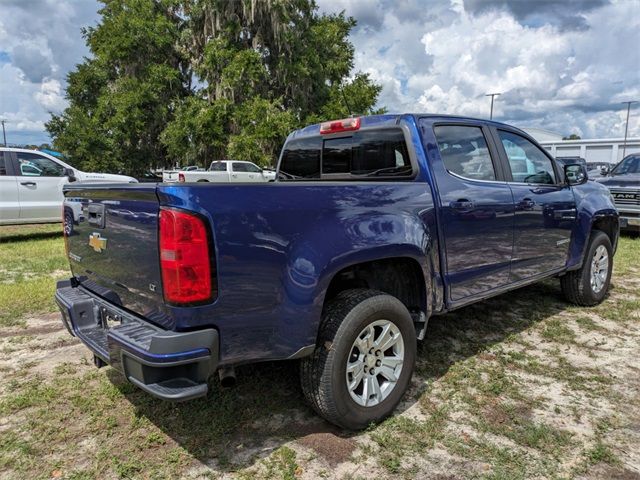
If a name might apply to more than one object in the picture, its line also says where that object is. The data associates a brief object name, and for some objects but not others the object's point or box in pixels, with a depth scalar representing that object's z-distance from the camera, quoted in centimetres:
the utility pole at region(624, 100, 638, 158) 4100
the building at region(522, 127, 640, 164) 4478
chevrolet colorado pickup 217
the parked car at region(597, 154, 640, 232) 905
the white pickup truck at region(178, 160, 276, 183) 1881
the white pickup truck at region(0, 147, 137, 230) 907
